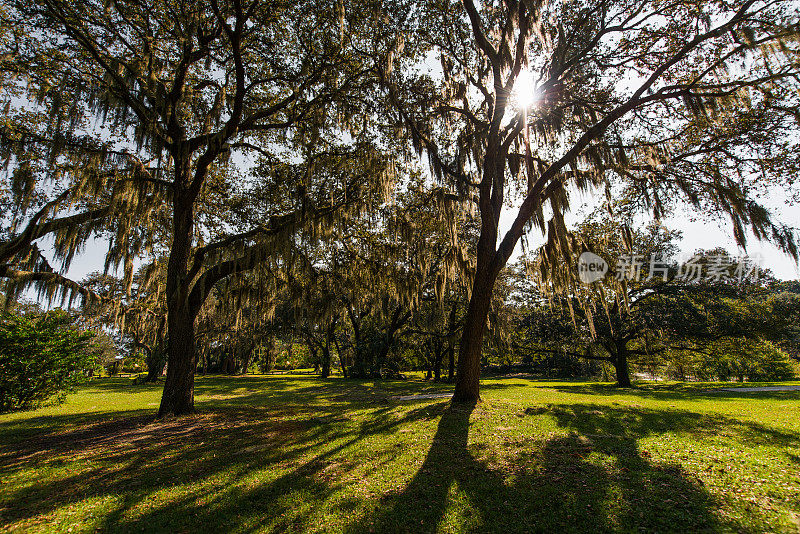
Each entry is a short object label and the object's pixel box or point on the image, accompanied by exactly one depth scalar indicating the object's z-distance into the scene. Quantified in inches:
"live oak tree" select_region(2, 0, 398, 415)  309.7
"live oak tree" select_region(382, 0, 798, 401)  320.8
